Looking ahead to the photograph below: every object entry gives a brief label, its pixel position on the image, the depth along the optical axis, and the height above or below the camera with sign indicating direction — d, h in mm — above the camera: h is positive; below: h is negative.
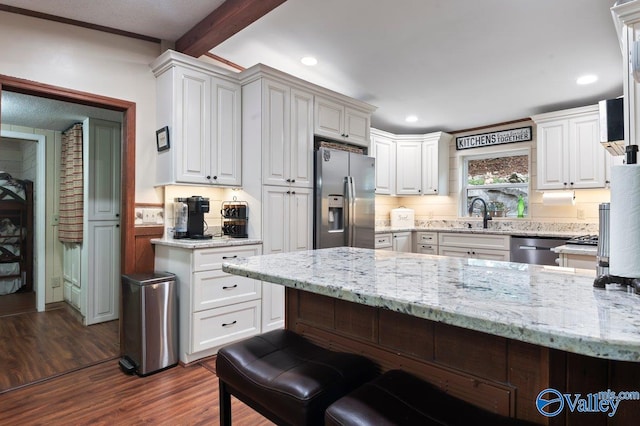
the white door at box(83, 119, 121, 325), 3674 -126
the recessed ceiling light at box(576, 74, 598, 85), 3388 +1317
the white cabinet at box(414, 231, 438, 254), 4977 -438
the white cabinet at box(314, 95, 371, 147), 3514 +972
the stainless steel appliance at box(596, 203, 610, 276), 1069 -91
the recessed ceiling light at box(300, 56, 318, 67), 3129 +1382
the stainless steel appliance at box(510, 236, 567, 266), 3880 -430
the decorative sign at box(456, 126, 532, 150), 4770 +1067
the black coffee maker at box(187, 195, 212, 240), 2902 -31
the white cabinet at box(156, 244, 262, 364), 2604 -678
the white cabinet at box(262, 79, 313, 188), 3061 +710
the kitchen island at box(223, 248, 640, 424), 694 -232
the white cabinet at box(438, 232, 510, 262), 4328 -437
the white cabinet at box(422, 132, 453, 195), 5230 +727
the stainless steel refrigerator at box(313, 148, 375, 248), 3424 +134
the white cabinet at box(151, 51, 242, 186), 2777 +768
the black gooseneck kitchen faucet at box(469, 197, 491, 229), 4895 -69
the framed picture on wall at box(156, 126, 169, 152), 2812 +608
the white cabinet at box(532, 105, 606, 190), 3949 +725
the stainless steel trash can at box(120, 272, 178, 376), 2482 -807
